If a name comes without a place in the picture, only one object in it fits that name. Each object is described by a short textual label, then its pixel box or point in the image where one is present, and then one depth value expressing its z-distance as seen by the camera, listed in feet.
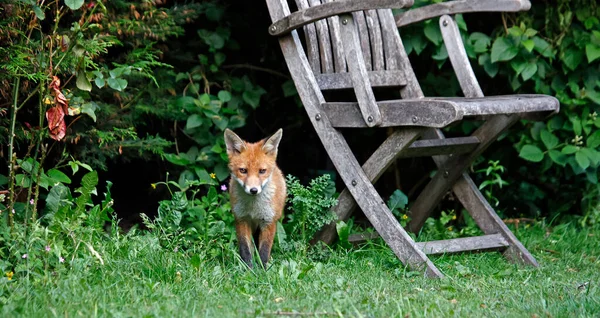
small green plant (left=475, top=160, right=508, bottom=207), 35.30
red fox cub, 27.96
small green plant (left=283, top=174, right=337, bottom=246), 29.73
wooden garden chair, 26.71
